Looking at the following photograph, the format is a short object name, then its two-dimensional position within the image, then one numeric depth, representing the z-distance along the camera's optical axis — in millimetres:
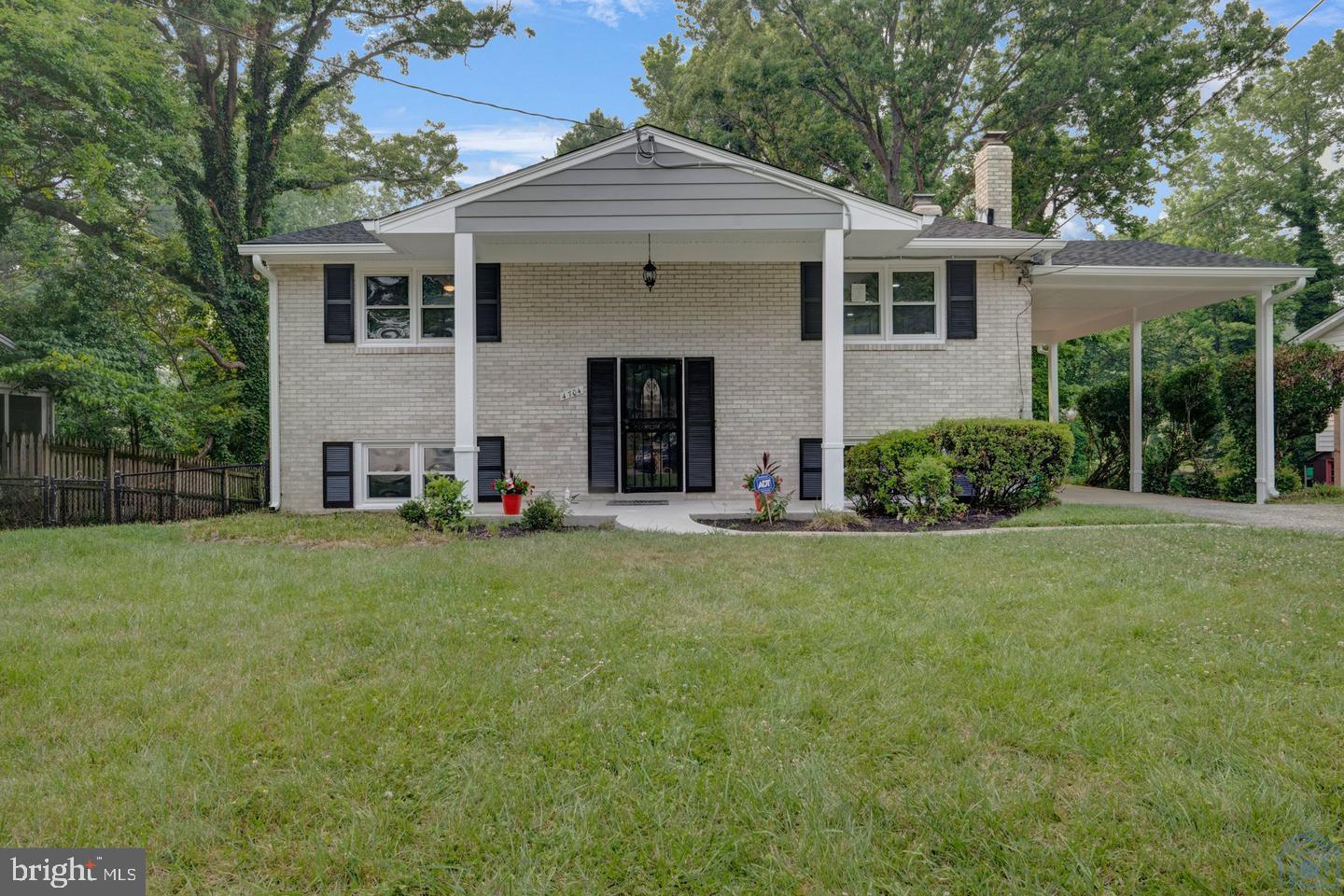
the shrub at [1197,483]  11047
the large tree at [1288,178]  22156
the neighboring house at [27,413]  13172
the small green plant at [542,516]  7715
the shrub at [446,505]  7588
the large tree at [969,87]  15938
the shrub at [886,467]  8273
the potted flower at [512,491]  8422
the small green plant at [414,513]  7738
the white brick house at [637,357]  10133
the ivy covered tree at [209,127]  12297
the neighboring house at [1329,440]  13469
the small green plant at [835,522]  7598
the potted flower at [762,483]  7969
